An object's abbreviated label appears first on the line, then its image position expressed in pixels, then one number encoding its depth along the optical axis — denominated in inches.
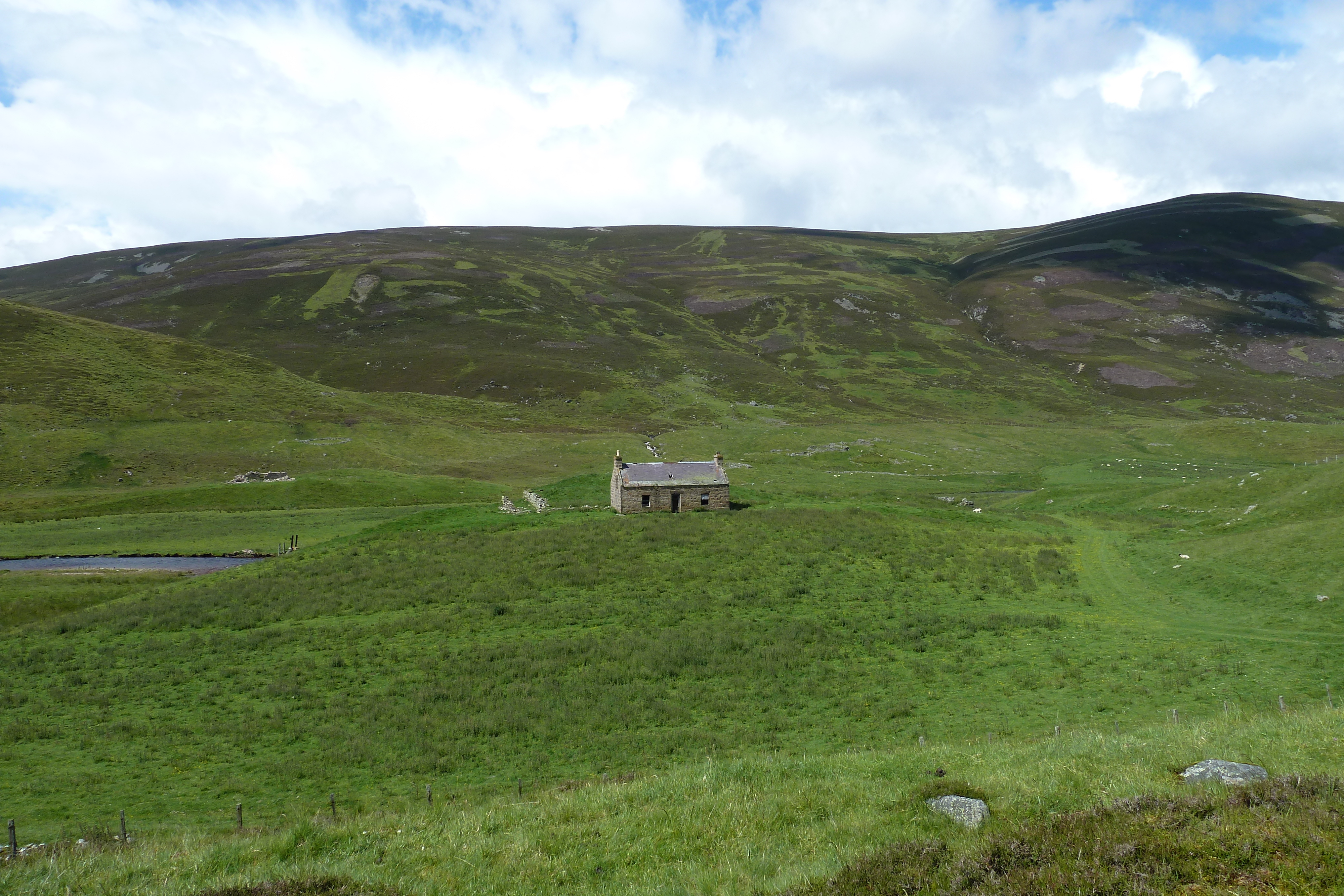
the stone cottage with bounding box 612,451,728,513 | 2305.6
